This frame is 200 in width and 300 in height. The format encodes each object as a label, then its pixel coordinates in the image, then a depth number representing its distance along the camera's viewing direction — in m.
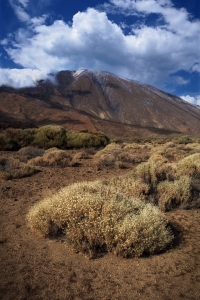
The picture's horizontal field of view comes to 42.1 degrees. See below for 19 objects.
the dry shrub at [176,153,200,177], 9.65
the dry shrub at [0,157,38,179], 9.28
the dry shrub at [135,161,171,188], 8.30
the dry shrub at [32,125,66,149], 21.36
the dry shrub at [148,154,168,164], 14.07
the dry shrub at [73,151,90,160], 14.68
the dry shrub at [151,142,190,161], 16.81
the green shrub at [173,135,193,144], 39.09
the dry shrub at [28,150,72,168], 12.00
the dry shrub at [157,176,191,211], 6.47
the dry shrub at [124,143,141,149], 24.40
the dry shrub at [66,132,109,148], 22.23
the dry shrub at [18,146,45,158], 14.39
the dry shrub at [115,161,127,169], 12.64
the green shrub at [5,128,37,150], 19.96
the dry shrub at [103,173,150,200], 6.80
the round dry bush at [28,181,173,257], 4.12
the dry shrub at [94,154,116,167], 12.81
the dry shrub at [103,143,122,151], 21.17
